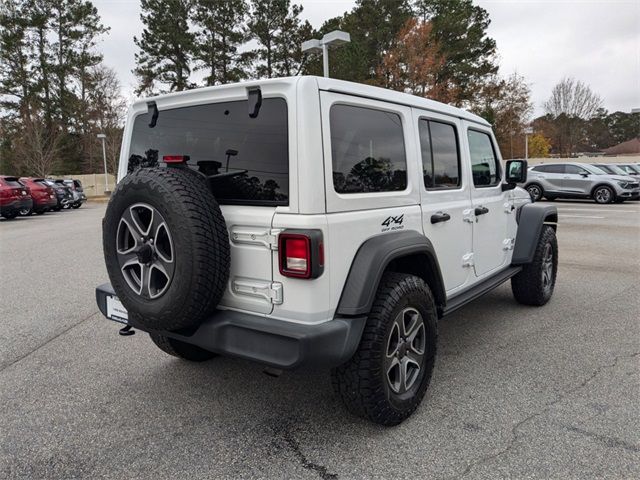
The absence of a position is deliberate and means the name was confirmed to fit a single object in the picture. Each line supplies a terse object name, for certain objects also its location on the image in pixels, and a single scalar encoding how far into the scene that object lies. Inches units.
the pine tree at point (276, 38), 1497.3
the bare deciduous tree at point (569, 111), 1946.4
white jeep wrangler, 95.0
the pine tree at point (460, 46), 1417.3
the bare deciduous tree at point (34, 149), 1408.7
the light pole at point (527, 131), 1446.9
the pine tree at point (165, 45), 1480.1
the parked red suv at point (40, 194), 756.0
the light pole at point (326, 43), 500.1
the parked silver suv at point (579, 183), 703.7
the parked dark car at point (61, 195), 870.6
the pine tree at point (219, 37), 1478.8
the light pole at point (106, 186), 1433.1
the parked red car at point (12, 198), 656.7
